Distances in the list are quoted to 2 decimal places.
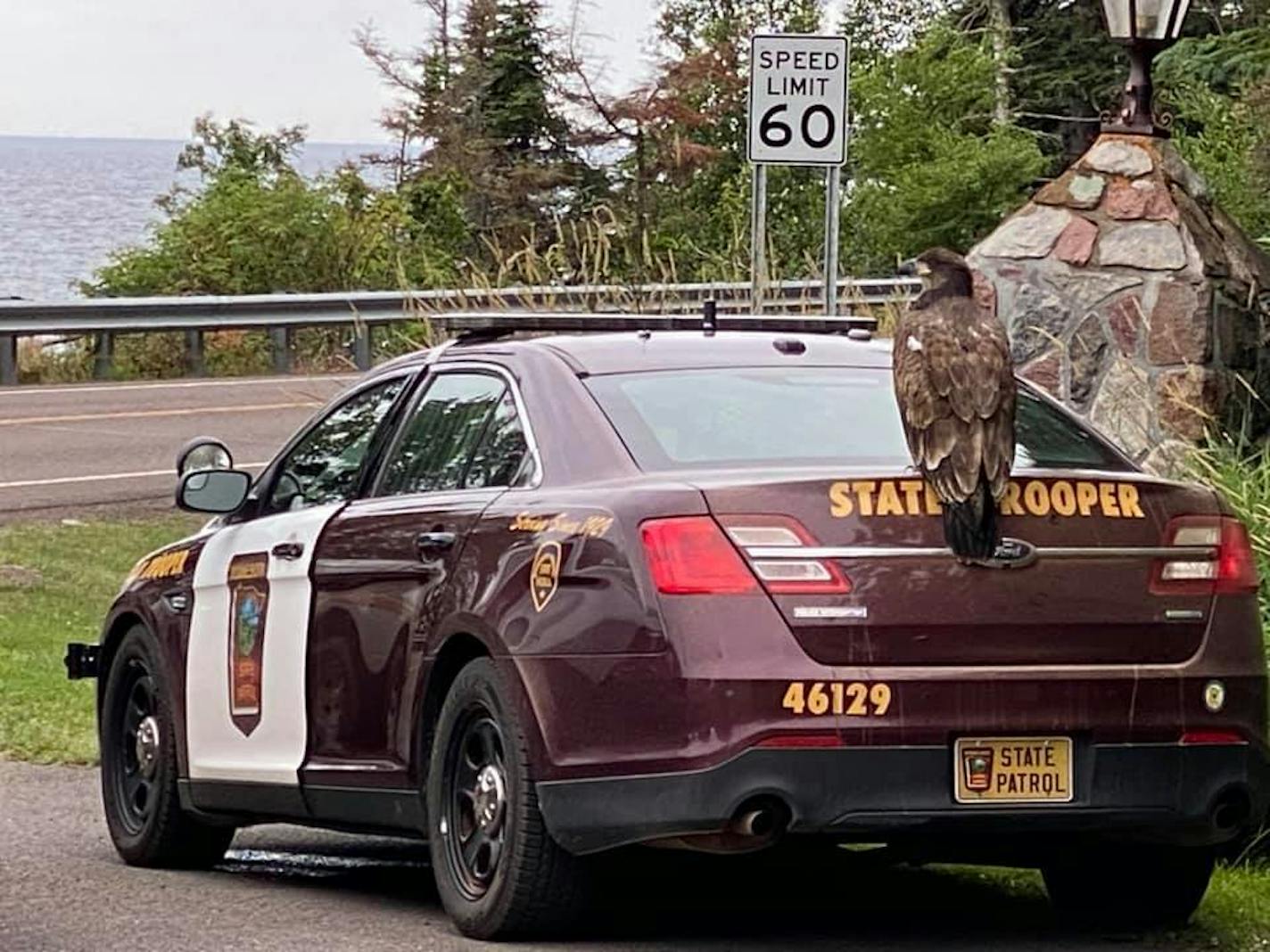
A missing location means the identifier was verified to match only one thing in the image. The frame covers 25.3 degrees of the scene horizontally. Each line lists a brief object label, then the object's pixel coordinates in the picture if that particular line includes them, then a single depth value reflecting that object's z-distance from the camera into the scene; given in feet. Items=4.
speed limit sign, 47.93
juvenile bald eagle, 21.68
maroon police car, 21.24
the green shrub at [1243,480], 30.60
